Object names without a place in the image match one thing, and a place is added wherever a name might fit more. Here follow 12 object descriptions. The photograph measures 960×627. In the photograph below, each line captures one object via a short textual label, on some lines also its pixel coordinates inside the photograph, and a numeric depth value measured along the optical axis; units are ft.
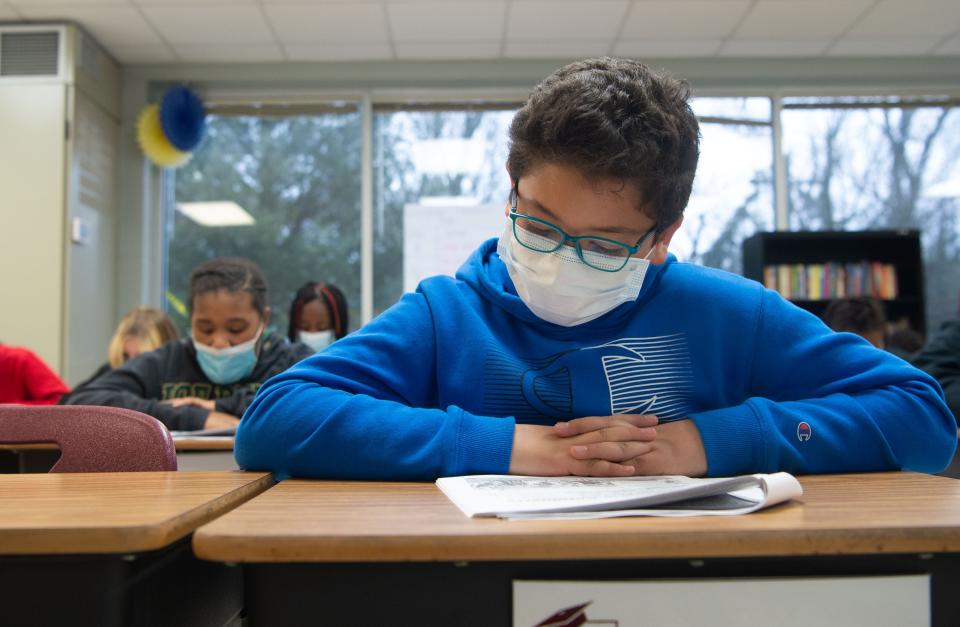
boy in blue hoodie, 3.05
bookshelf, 16.84
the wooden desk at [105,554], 2.00
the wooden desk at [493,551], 1.90
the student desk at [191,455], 6.16
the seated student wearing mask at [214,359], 8.72
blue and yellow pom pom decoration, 16.42
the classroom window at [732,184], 17.74
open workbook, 2.17
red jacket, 10.79
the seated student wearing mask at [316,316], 12.84
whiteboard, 17.28
